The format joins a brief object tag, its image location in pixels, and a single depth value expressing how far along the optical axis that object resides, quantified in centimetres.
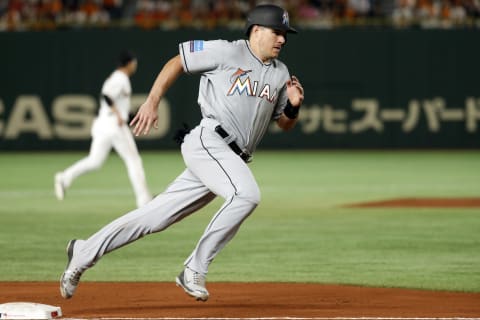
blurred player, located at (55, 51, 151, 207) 3087
